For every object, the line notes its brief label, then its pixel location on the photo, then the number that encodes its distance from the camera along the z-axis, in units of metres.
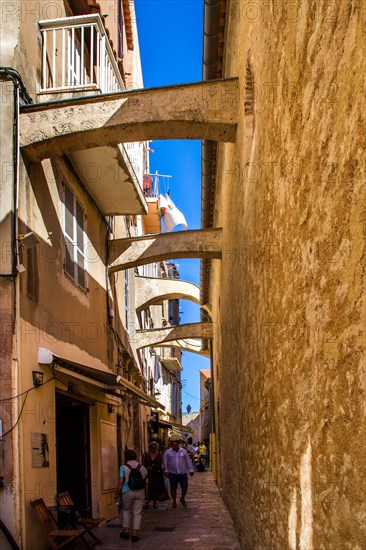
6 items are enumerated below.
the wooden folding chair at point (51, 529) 7.21
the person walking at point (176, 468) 14.34
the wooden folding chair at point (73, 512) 8.16
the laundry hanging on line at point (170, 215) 24.77
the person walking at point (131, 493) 9.74
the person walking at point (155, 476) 14.00
